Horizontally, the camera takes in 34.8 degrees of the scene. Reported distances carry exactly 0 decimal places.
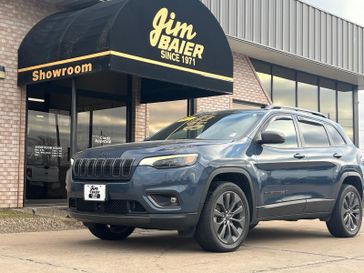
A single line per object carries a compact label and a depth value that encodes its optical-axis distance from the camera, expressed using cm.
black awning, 979
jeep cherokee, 626
